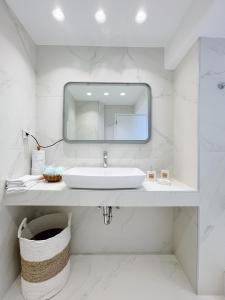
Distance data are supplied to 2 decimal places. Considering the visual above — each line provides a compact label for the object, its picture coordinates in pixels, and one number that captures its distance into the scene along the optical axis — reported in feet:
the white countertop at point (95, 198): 4.40
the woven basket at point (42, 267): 4.43
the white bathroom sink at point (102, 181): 4.26
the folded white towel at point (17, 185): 4.35
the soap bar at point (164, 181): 5.08
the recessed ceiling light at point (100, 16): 4.64
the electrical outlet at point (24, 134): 5.26
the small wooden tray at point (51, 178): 5.07
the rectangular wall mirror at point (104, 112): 6.10
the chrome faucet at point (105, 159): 6.05
